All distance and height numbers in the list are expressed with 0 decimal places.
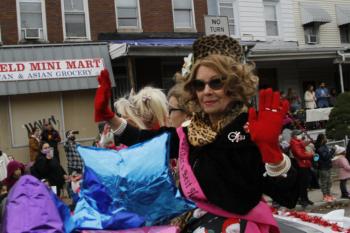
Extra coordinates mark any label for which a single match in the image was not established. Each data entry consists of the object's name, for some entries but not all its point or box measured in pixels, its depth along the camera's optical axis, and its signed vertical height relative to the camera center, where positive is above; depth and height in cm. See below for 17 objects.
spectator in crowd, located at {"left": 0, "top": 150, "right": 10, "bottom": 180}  796 -56
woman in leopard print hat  219 -14
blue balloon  261 -33
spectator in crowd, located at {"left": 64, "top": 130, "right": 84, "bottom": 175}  1038 -59
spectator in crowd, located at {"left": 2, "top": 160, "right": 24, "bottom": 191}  693 -53
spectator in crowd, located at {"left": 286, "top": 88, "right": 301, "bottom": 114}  1850 +39
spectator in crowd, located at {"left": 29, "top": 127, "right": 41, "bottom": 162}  1320 -25
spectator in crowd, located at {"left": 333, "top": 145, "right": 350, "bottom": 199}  1239 -149
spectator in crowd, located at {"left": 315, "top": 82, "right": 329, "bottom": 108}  1912 +47
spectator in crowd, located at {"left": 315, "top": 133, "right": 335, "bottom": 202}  1210 -139
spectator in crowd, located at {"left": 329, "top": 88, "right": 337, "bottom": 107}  2003 +47
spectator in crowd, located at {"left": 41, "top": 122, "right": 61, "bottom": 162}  1324 -12
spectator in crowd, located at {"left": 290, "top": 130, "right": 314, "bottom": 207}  1116 -94
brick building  1511 +225
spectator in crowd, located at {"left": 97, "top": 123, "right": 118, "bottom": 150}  375 -9
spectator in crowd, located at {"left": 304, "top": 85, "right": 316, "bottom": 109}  1894 +42
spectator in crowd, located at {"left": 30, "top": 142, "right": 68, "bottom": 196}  993 -72
